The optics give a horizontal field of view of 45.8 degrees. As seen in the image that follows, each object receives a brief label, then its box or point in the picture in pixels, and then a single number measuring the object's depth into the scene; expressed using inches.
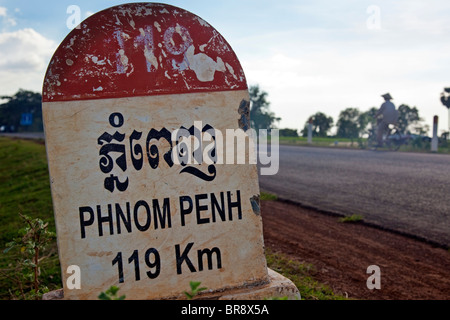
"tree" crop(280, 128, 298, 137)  1510.7
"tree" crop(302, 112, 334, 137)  1429.6
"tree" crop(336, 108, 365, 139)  1427.2
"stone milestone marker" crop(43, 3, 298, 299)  101.6
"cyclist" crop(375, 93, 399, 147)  821.9
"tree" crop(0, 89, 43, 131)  3179.1
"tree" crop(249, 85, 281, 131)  1647.4
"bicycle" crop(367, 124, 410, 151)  825.4
